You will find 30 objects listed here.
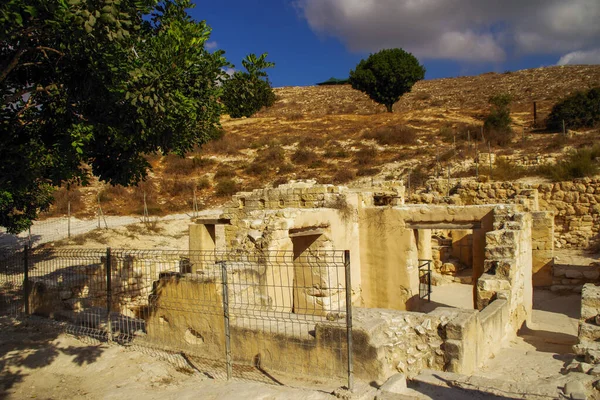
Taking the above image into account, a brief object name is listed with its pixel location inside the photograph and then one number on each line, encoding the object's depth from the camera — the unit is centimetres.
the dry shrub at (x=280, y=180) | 2901
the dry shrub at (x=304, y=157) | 3241
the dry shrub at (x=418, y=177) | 2525
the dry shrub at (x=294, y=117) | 4503
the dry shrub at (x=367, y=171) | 2817
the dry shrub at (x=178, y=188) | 2901
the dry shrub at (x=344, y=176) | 2802
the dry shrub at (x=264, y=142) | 3600
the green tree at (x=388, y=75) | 4572
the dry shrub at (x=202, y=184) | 2988
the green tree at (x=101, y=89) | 544
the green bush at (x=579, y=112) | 2961
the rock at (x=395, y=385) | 494
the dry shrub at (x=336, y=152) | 3234
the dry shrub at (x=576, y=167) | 1877
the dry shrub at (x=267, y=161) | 3177
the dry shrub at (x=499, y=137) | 2825
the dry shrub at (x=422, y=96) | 5255
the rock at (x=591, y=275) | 1288
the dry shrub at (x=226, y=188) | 2872
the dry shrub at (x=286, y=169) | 3116
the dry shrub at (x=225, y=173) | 3148
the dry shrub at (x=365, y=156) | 3028
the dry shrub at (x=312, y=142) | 3516
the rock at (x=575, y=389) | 474
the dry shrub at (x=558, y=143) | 2407
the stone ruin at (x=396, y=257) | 643
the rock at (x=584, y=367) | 582
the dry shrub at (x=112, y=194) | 2773
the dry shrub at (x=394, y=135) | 3316
